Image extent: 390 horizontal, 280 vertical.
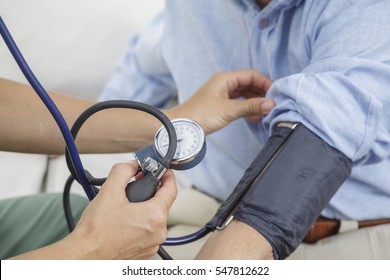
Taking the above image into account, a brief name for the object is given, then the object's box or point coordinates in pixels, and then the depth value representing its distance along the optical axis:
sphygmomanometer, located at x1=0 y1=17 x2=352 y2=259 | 0.78
